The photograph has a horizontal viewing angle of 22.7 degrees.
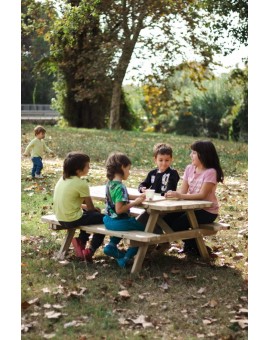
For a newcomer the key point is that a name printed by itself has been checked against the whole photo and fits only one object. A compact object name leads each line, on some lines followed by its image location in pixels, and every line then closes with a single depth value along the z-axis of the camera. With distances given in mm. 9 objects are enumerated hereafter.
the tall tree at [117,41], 16406
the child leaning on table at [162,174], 5840
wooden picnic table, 5297
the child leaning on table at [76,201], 5648
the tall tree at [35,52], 15062
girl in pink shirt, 5680
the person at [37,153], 9422
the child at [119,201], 5355
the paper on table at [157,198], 5444
